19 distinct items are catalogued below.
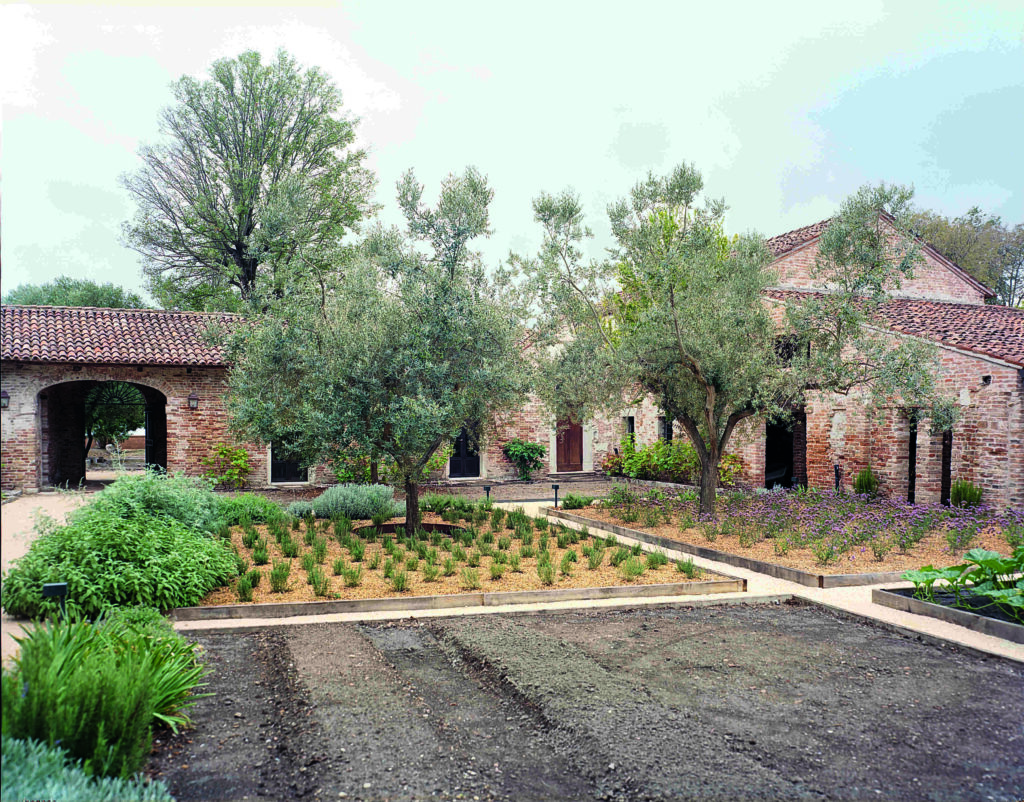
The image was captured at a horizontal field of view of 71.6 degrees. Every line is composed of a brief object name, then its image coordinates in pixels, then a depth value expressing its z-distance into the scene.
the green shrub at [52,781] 2.50
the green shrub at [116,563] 6.27
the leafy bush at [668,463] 20.92
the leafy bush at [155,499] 7.79
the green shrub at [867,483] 16.83
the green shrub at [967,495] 14.36
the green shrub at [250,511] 12.62
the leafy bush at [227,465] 19.73
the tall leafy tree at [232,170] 25.86
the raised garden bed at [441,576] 7.63
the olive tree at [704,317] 11.84
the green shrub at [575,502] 16.45
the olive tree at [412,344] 10.47
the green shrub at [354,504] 13.92
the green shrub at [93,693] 2.90
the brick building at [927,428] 14.08
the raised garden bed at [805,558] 9.15
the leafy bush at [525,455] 24.05
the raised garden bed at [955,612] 6.64
